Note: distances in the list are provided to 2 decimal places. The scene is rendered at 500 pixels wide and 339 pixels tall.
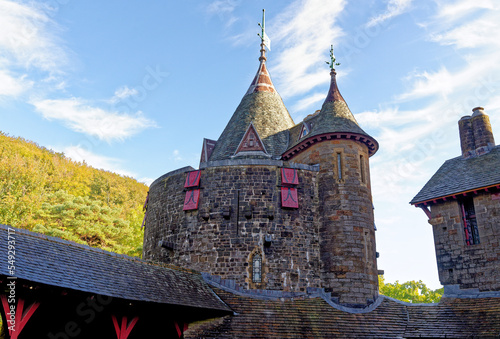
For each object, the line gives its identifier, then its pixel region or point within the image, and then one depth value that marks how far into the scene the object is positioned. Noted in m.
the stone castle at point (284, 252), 15.32
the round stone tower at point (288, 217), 19.83
